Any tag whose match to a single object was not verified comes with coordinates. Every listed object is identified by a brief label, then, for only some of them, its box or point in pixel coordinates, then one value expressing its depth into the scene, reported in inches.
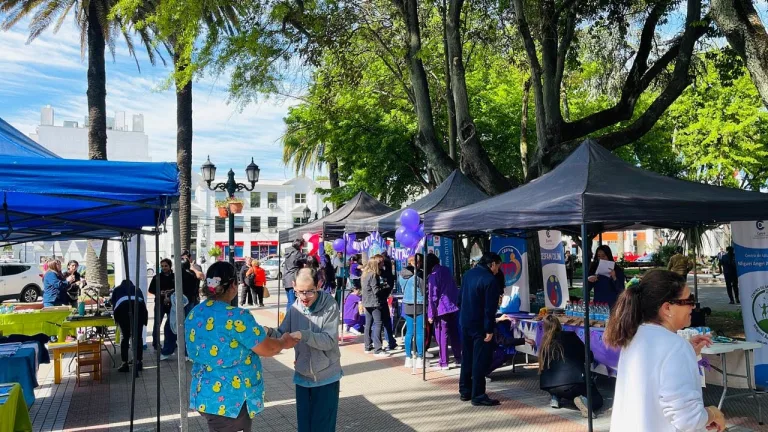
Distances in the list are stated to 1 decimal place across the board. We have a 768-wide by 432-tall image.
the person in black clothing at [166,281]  413.4
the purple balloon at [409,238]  384.8
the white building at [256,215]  2450.4
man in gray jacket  172.1
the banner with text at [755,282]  286.7
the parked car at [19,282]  1011.3
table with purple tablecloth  287.1
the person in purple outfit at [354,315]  537.3
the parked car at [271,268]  1653.5
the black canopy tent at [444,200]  437.3
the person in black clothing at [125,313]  371.6
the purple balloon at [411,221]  385.1
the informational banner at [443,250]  438.9
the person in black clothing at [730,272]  716.7
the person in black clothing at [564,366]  261.9
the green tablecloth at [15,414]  172.8
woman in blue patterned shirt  149.1
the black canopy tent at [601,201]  233.8
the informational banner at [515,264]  386.0
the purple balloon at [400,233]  388.5
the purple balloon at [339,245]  625.3
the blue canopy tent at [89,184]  157.8
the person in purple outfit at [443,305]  356.8
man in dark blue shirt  277.1
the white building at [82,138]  2282.2
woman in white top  94.0
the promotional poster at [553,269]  352.2
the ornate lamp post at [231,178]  612.4
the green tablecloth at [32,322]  417.1
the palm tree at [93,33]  624.7
